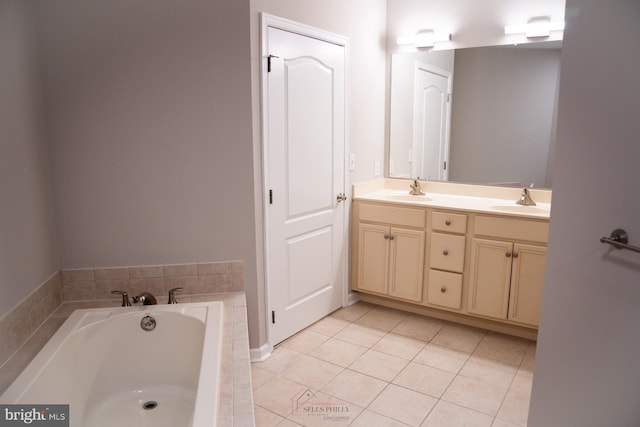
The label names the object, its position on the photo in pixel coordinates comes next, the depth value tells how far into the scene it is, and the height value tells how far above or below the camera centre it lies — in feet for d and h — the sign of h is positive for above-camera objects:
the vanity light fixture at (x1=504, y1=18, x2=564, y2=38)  10.27 +2.46
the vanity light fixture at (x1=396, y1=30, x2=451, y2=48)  11.79 +2.52
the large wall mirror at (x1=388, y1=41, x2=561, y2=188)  10.80 +0.53
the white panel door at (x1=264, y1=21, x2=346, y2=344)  9.24 -0.93
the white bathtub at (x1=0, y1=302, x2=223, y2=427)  6.53 -3.51
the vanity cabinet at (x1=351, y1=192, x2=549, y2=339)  9.77 -2.95
